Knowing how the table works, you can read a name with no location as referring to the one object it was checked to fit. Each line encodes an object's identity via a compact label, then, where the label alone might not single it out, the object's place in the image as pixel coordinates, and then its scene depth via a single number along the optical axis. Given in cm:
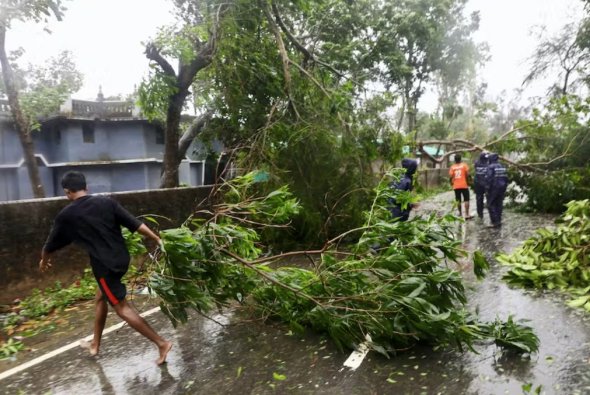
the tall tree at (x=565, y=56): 1800
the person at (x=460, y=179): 1133
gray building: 2119
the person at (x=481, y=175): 1067
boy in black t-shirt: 373
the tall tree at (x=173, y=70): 893
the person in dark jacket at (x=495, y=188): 984
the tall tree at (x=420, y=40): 1850
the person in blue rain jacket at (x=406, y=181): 696
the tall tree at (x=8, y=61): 969
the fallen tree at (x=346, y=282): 370
